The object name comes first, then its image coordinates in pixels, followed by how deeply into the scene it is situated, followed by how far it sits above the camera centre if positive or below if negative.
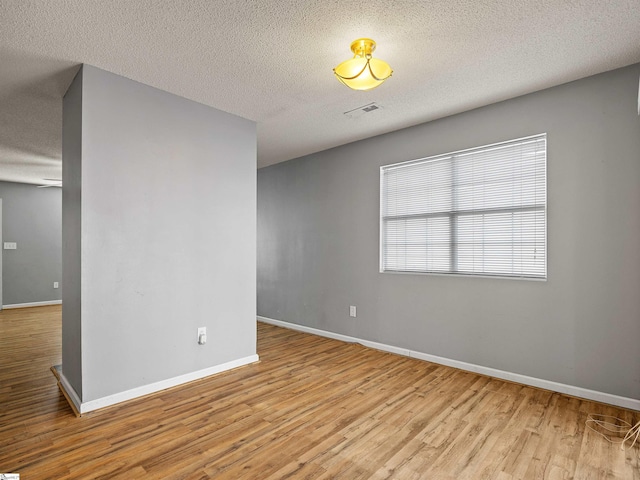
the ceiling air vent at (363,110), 3.38 +1.29
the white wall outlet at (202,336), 3.26 -0.92
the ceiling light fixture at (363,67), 2.28 +1.13
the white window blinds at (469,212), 3.12 +0.28
